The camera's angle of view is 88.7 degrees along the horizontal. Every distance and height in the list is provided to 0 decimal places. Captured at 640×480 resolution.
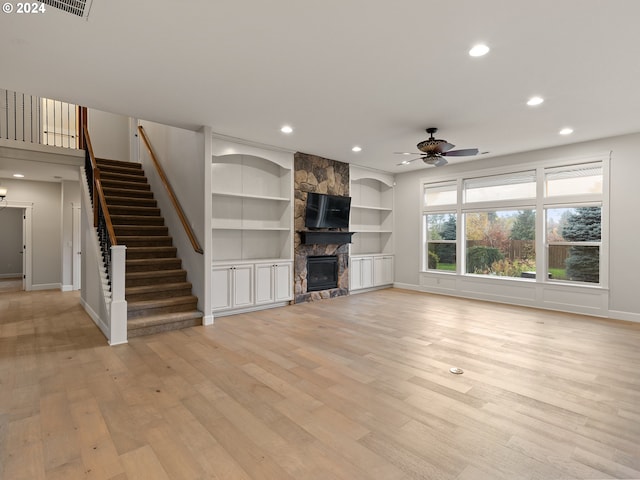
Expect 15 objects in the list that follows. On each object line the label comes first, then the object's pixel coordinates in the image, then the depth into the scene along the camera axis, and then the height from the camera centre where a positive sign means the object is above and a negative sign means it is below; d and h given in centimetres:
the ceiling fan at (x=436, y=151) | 465 +131
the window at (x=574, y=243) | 558 -4
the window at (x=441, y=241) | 748 -1
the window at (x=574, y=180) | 556 +108
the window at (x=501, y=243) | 631 -4
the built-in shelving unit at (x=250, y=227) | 548 +23
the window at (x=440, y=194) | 745 +109
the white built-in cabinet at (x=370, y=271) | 762 -76
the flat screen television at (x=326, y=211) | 666 +62
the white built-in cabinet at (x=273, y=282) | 585 -78
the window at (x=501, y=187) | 631 +109
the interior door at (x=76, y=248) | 805 -22
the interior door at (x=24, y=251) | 802 -29
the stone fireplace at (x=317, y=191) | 653 +82
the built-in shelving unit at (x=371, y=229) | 775 +30
